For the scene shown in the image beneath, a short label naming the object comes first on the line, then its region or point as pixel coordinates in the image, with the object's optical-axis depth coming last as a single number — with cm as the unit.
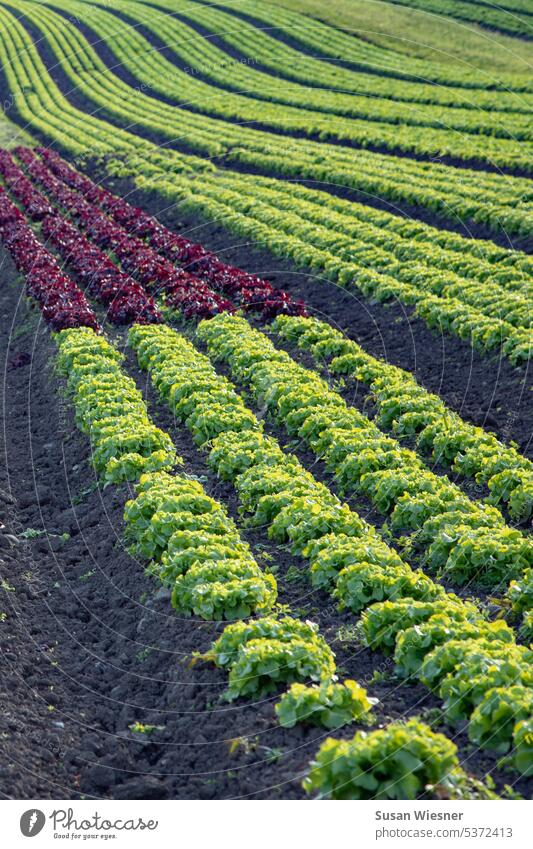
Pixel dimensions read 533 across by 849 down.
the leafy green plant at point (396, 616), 983
